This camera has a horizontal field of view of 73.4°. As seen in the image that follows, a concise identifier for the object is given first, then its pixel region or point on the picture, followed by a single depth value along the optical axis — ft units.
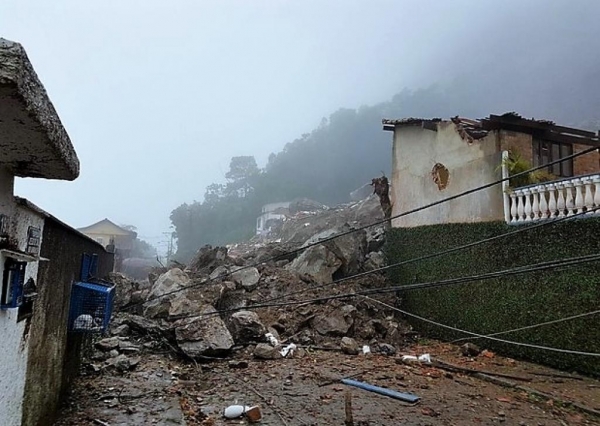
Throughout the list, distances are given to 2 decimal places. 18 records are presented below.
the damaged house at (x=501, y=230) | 21.54
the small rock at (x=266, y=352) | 25.13
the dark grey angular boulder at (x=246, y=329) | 27.32
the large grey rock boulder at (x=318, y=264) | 37.82
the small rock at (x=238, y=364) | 23.52
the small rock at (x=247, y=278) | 35.63
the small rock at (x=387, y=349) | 27.03
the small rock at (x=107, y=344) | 24.38
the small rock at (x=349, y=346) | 26.76
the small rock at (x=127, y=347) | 24.77
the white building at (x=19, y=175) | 3.84
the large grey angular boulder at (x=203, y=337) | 24.71
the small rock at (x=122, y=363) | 21.27
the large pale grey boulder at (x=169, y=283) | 34.12
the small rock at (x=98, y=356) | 22.78
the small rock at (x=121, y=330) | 27.91
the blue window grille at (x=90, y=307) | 15.58
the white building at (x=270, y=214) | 119.26
